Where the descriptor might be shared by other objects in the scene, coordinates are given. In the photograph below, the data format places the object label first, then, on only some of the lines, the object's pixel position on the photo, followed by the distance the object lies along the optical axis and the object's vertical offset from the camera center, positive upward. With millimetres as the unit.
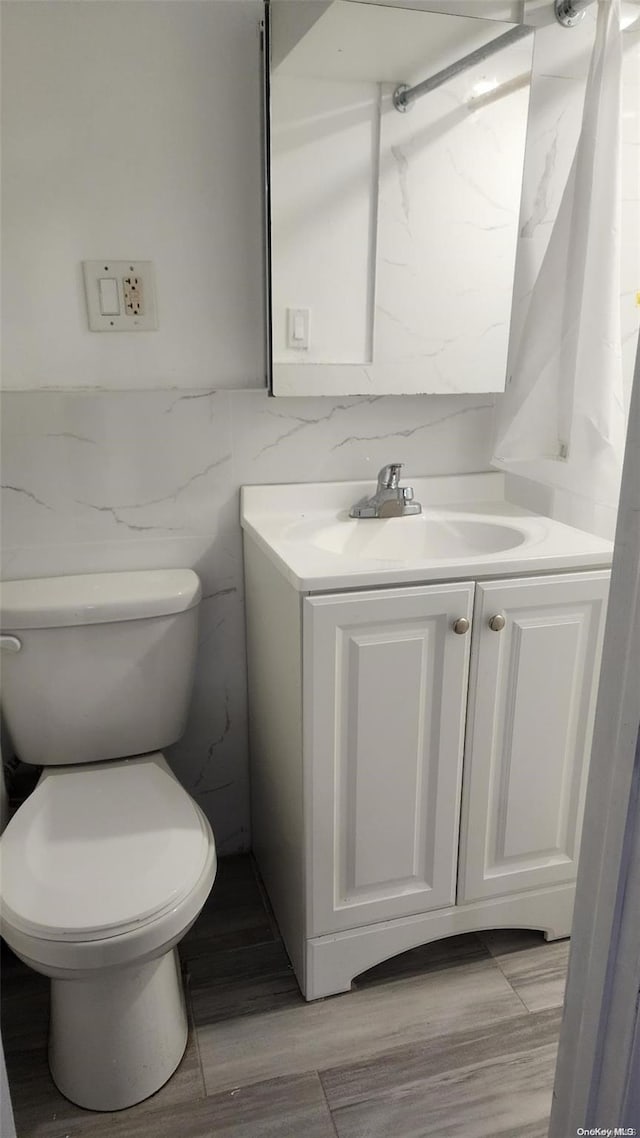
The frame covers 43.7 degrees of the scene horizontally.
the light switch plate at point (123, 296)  1547 +59
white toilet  1218 -842
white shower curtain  1424 -4
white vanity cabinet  1401 -770
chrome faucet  1722 -358
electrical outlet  1567 +60
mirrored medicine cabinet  1520 +250
